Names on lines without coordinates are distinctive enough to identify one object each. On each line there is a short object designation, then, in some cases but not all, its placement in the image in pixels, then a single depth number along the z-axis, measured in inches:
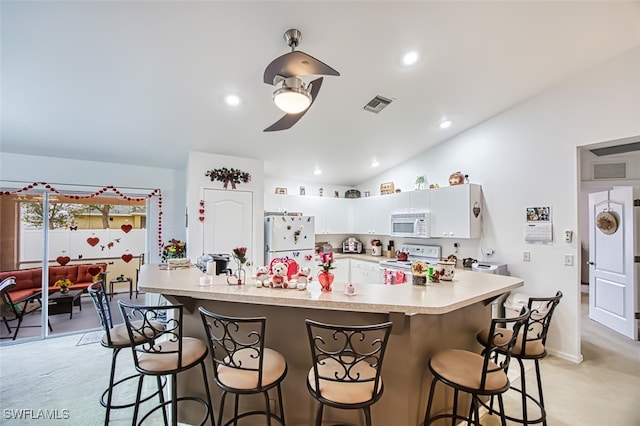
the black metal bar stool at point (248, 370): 60.1
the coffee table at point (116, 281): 183.0
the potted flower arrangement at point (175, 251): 147.4
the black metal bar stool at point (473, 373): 61.7
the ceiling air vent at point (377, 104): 128.8
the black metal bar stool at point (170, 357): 68.5
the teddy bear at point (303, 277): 78.5
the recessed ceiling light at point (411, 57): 101.4
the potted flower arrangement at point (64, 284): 165.5
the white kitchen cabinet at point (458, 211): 156.4
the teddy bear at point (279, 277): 80.2
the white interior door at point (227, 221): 162.7
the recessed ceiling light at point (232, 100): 118.2
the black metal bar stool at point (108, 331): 81.0
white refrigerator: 183.0
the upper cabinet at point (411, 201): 178.5
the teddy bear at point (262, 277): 82.2
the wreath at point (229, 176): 165.0
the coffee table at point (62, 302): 164.9
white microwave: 175.5
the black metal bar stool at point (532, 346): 76.8
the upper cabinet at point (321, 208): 209.9
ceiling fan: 68.7
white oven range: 181.0
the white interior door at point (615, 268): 152.0
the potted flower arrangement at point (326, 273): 77.4
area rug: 149.3
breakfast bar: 69.0
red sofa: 156.6
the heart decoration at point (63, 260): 164.2
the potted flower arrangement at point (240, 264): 82.9
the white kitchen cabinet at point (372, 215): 207.2
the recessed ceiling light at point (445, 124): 156.5
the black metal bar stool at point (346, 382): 55.6
